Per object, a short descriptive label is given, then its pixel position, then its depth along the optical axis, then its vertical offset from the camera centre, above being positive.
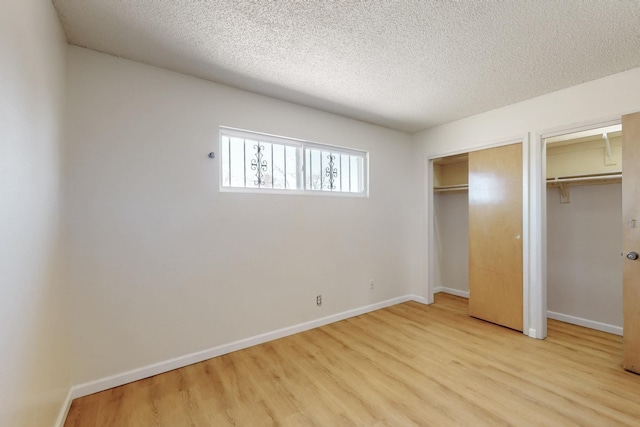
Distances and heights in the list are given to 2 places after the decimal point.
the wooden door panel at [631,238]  2.20 -0.21
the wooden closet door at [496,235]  3.02 -0.25
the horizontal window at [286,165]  2.68 +0.55
